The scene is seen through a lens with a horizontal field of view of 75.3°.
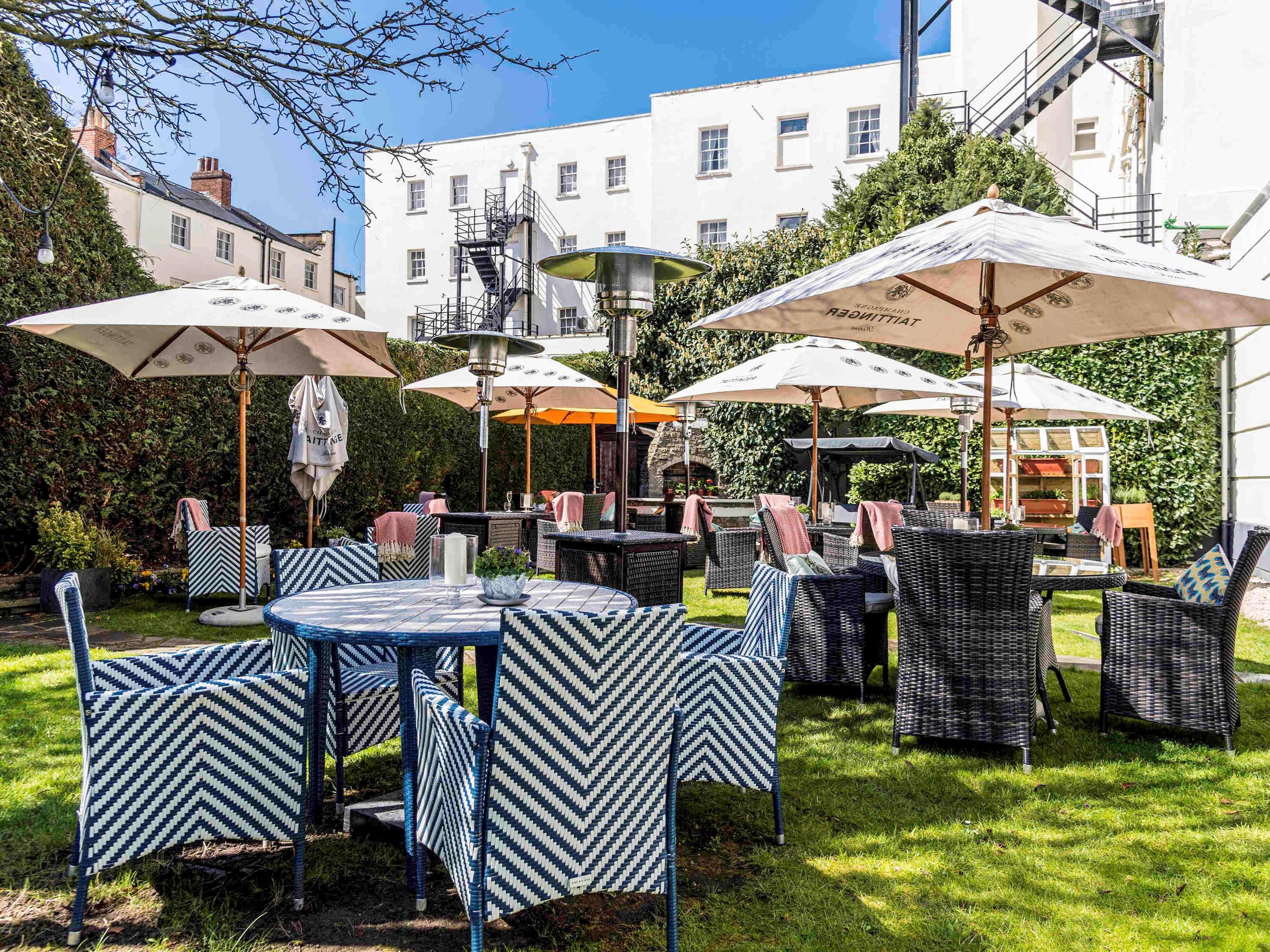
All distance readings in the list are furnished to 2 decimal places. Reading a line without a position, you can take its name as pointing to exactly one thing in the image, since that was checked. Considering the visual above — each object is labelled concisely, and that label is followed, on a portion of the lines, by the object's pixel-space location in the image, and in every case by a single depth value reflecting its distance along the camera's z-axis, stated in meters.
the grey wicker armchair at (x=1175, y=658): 4.04
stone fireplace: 18.56
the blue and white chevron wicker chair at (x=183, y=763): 2.34
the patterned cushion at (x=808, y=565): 5.09
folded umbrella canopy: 7.62
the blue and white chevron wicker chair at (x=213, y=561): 7.34
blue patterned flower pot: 3.03
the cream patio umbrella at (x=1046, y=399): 8.05
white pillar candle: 3.22
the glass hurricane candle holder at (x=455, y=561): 3.22
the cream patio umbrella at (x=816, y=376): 7.11
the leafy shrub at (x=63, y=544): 7.04
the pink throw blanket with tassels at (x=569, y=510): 10.00
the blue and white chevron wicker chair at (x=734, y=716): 3.03
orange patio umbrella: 12.66
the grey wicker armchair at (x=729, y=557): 8.51
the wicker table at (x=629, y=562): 5.13
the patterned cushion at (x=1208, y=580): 4.25
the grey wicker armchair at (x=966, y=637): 3.79
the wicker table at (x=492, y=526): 8.52
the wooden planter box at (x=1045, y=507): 12.02
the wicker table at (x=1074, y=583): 4.11
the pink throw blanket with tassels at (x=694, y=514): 10.23
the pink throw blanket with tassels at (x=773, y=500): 9.98
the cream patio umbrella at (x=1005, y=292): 3.66
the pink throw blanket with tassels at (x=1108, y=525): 9.55
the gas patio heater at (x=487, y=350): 7.76
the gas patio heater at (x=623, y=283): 5.13
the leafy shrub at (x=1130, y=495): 11.41
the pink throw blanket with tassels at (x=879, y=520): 8.38
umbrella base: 6.62
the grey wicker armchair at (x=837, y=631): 4.82
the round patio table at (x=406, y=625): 2.48
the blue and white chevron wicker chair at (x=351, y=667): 3.37
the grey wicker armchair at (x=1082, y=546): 8.73
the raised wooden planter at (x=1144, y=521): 10.74
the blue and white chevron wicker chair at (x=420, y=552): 7.80
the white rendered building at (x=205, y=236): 22.75
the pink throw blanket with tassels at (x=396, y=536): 8.55
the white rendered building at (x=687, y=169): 19.44
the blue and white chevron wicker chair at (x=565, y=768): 2.07
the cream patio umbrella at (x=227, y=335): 5.16
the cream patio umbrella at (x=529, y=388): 9.33
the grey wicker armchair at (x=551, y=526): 9.22
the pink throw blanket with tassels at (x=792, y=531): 7.27
